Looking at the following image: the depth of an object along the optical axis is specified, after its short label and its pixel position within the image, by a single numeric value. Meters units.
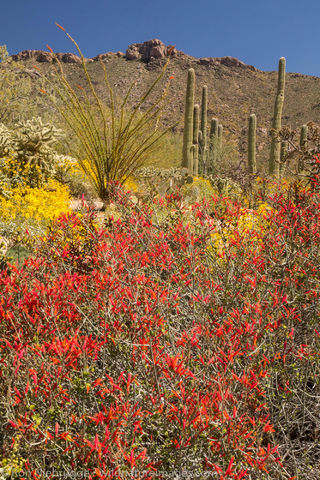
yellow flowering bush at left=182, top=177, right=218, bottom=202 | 9.27
